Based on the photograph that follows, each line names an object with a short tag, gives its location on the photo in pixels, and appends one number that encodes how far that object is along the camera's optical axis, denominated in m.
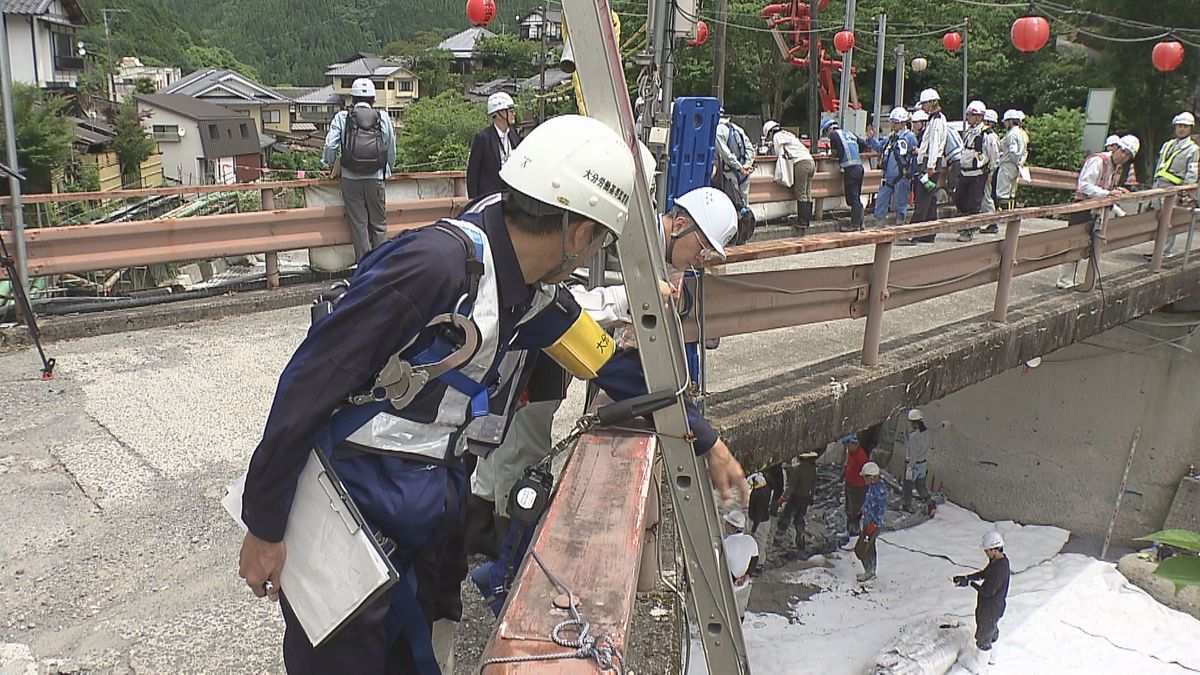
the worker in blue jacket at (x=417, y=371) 1.84
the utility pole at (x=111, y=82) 68.57
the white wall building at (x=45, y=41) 39.16
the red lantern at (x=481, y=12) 15.51
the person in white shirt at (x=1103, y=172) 10.60
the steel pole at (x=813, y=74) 20.55
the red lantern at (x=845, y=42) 18.84
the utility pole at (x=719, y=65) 14.80
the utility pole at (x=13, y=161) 6.10
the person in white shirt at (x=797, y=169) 12.30
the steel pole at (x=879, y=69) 20.23
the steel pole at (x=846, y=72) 18.41
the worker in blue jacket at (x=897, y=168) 12.09
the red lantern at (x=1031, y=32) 16.77
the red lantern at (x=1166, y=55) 18.62
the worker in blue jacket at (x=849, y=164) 12.77
